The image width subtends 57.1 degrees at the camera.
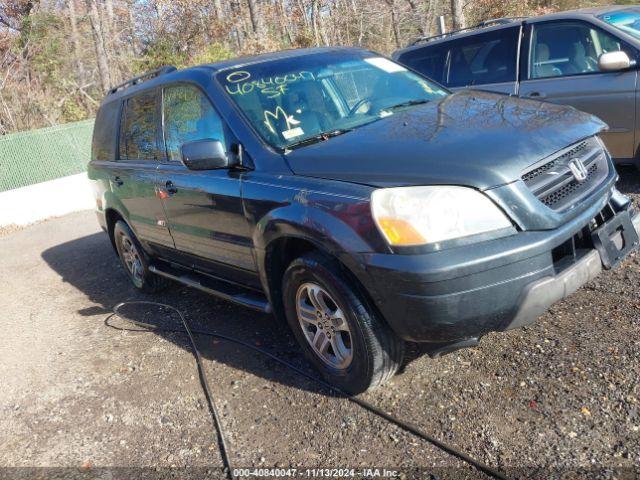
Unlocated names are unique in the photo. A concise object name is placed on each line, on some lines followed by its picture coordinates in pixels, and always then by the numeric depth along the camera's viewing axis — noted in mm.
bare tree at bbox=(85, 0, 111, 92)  22391
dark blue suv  2615
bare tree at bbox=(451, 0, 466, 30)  14250
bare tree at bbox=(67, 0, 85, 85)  23656
